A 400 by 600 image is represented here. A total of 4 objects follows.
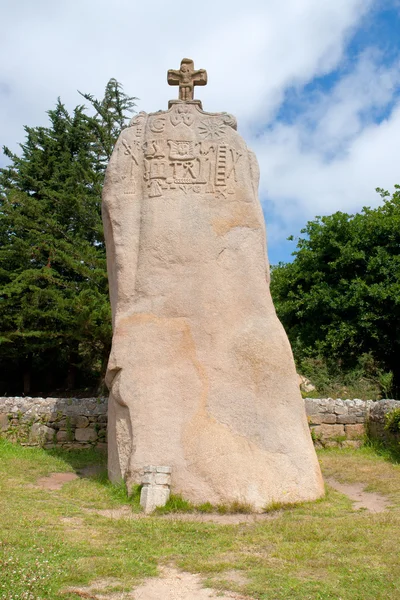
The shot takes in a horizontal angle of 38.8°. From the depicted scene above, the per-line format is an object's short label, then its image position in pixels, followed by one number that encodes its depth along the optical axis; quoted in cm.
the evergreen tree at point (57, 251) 1694
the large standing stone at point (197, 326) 628
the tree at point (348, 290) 1575
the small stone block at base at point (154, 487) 585
